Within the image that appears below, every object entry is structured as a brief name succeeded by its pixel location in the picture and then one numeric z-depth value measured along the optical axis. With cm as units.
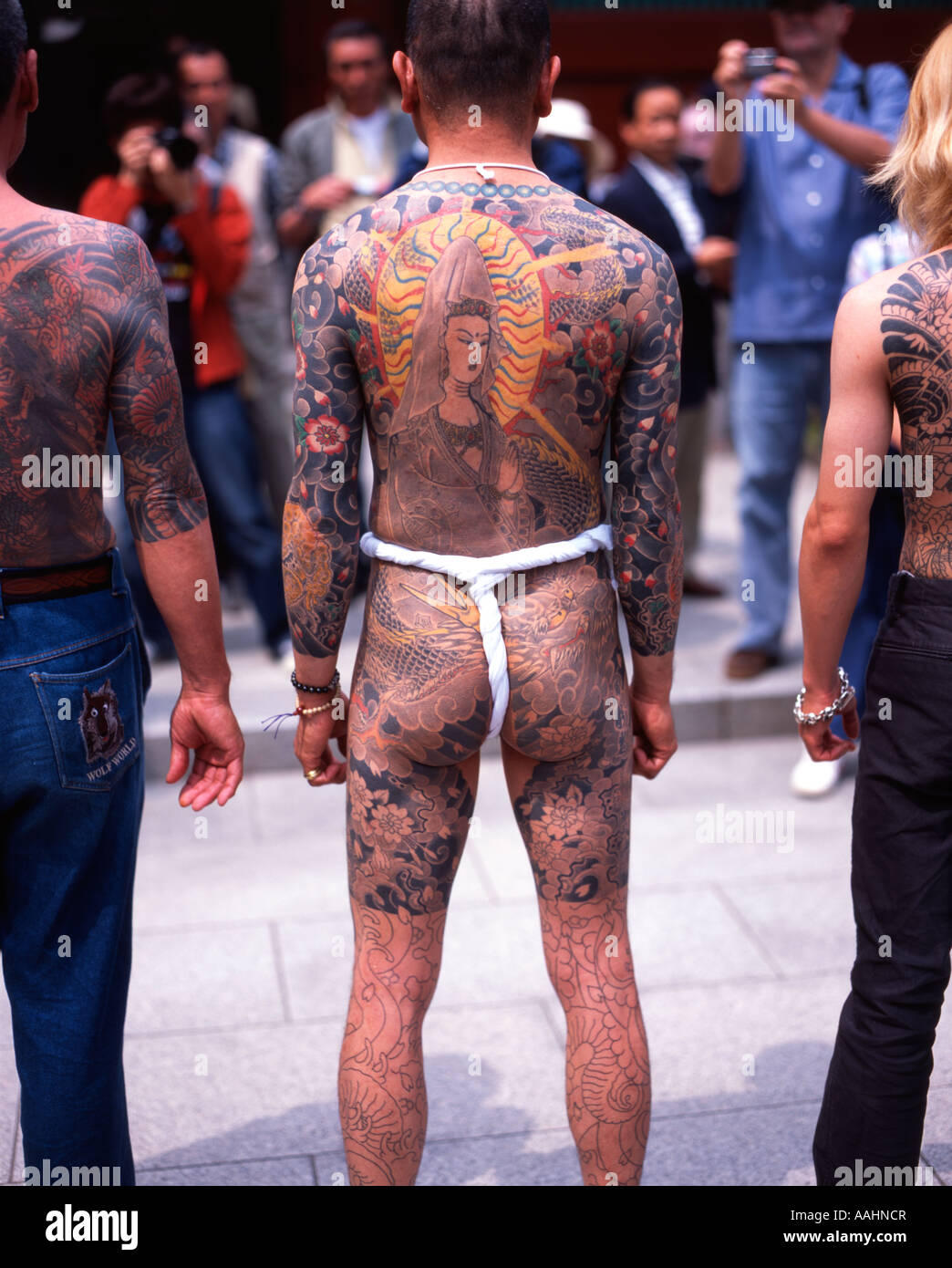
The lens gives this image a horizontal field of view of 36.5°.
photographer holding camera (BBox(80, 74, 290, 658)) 482
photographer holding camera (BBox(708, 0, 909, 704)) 475
